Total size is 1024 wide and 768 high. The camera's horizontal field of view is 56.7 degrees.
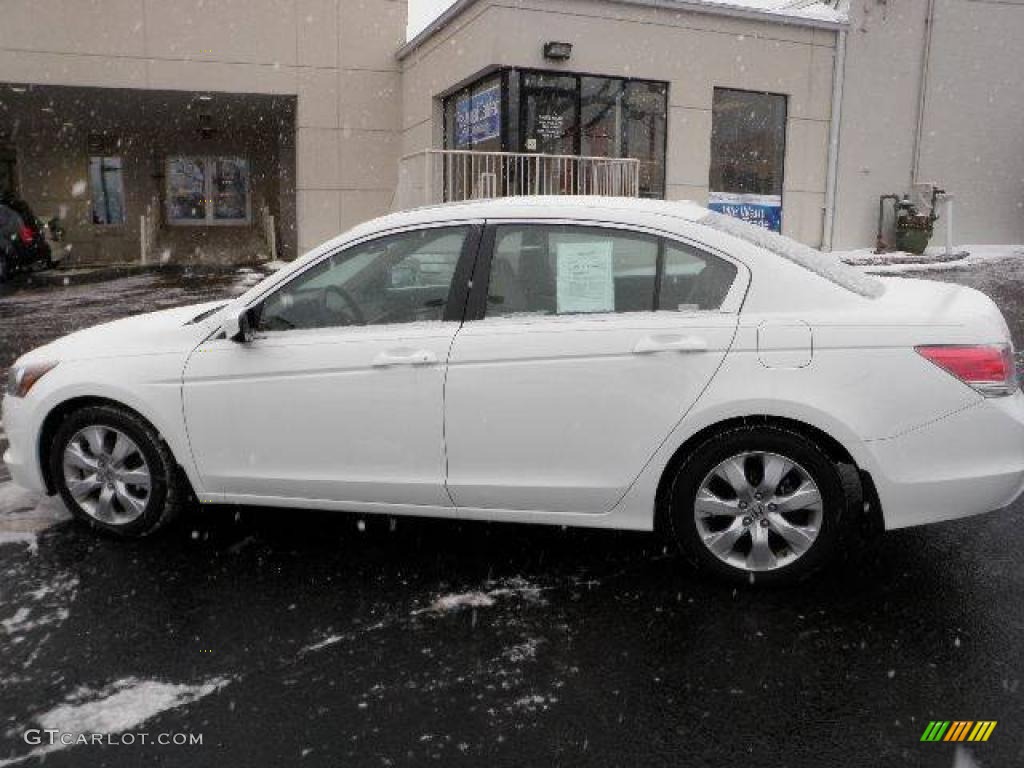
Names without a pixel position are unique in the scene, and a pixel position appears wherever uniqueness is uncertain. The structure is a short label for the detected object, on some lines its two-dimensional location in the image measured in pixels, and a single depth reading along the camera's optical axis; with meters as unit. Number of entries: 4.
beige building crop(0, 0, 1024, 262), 16.41
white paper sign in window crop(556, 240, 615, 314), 3.87
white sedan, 3.60
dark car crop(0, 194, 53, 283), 18.59
